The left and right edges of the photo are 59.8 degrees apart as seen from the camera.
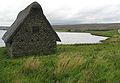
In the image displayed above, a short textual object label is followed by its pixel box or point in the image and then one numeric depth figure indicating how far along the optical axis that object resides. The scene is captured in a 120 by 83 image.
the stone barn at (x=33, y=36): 10.68
